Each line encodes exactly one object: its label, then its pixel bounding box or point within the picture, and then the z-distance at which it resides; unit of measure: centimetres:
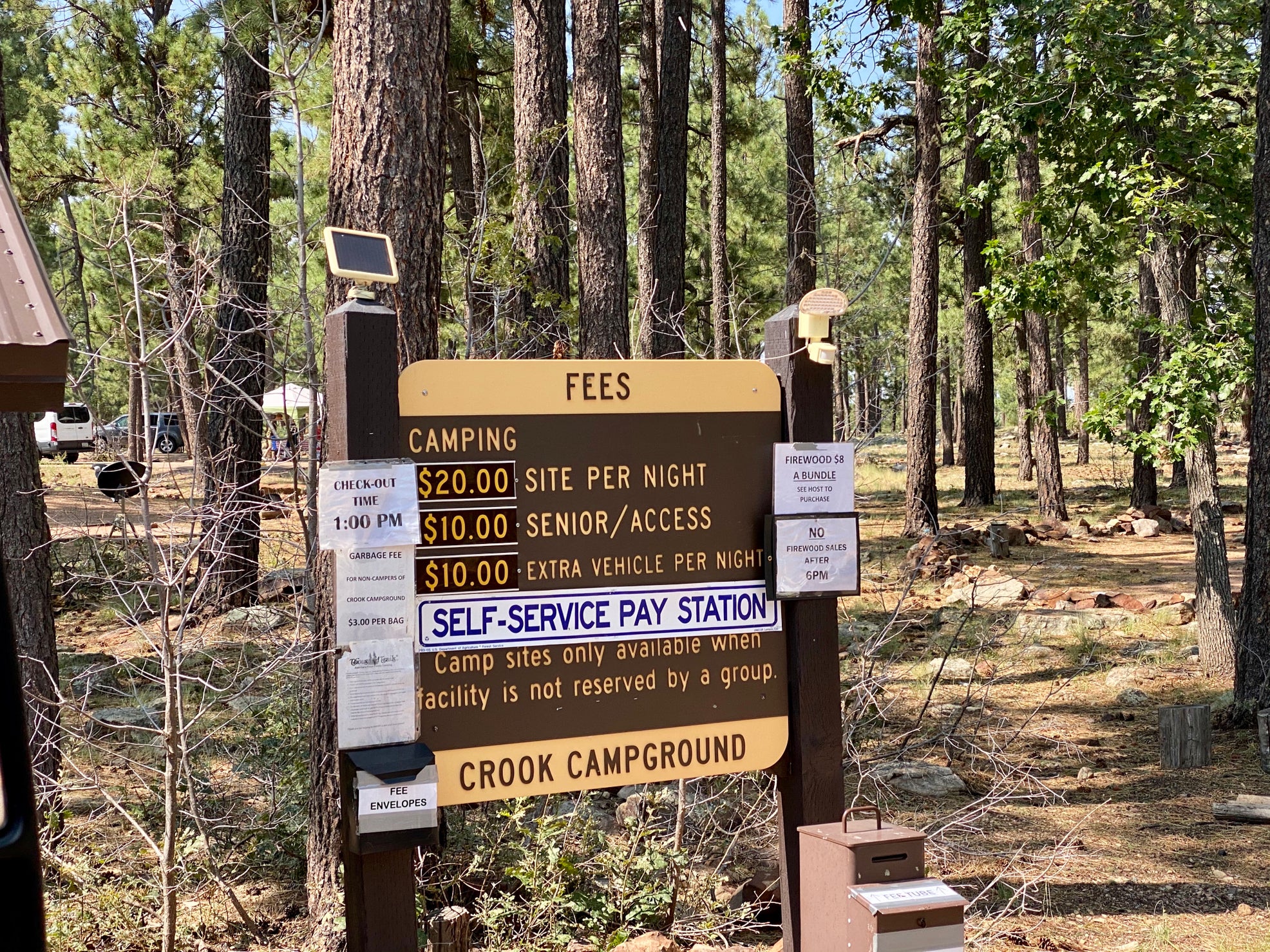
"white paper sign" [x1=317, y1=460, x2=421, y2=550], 299
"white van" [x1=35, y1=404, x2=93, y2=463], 3084
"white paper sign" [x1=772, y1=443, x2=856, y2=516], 356
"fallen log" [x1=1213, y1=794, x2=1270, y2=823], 602
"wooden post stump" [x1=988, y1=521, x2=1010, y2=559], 1506
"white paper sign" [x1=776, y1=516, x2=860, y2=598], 352
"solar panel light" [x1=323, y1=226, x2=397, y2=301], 309
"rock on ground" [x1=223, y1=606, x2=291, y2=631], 506
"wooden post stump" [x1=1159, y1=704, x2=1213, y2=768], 691
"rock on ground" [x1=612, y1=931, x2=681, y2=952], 396
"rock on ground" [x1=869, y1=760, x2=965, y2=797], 653
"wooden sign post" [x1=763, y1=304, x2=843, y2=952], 356
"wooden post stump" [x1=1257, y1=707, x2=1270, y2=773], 683
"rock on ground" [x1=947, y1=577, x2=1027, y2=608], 1178
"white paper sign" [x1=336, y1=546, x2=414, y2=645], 298
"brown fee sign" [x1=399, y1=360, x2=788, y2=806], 318
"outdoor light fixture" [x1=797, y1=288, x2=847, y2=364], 353
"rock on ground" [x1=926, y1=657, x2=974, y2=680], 924
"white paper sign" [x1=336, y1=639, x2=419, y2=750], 297
